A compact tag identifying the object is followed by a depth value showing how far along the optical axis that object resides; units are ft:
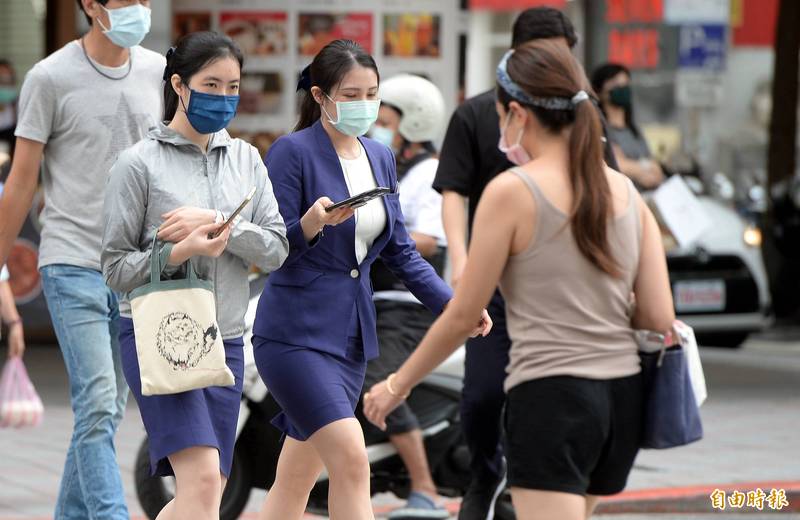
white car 84.69
